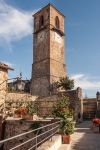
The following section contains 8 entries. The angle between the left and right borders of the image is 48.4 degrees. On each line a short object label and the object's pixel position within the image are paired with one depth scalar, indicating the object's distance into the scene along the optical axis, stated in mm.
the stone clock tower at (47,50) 18443
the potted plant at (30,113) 6900
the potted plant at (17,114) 7631
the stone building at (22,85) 20739
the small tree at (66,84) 17240
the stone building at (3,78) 9313
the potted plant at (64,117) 5052
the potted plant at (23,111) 7566
